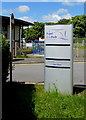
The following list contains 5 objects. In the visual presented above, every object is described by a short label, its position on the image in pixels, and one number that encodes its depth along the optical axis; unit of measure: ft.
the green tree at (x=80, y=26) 202.57
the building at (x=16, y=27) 69.87
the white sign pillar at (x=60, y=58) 17.54
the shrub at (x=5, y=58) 14.76
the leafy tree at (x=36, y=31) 205.75
